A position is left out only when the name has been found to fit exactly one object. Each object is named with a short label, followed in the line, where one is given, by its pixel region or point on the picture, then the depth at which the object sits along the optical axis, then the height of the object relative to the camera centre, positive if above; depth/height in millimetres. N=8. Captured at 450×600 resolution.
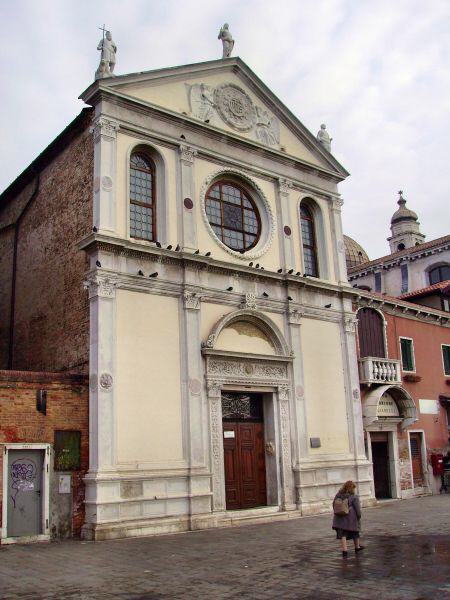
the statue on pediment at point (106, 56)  18219 +10901
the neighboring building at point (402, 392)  23328 +1875
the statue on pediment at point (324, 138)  23938 +10969
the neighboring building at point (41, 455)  14547 +93
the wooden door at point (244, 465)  18453 -398
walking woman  11586 -1217
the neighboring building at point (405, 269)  40688 +10910
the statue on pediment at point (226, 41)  22016 +13317
